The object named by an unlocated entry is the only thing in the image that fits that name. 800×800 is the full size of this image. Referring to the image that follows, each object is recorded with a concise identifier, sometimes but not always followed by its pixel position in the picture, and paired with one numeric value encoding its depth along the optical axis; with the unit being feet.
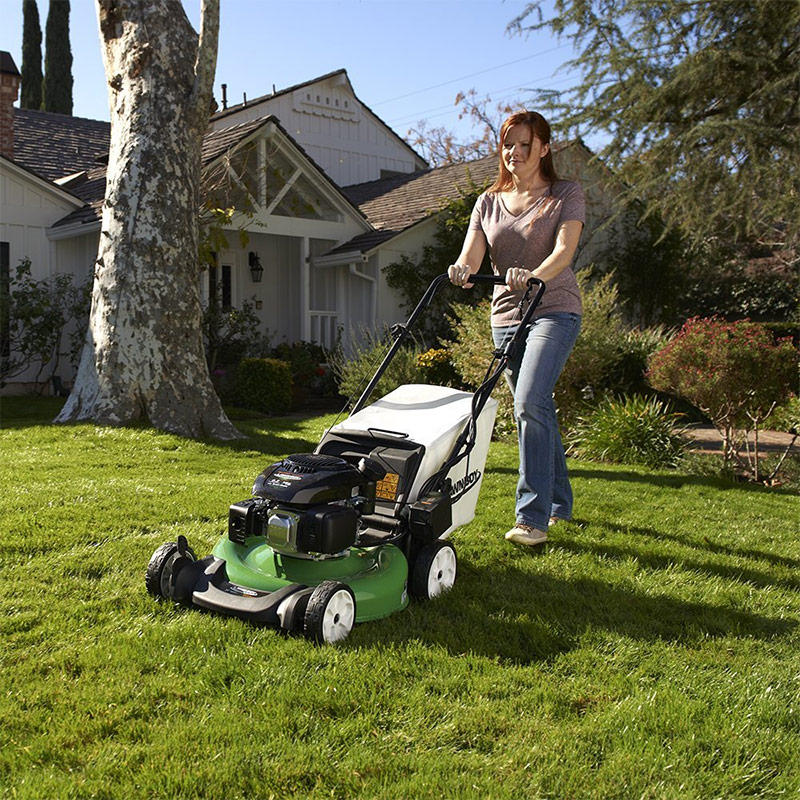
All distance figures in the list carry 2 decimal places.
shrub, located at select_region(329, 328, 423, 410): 35.50
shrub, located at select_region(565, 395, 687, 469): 25.82
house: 45.73
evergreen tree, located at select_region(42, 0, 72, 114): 97.35
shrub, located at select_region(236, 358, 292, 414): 39.52
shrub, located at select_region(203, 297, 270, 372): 44.80
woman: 13.92
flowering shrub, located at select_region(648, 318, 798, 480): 22.24
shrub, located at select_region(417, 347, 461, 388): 37.96
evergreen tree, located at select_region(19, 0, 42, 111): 98.68
